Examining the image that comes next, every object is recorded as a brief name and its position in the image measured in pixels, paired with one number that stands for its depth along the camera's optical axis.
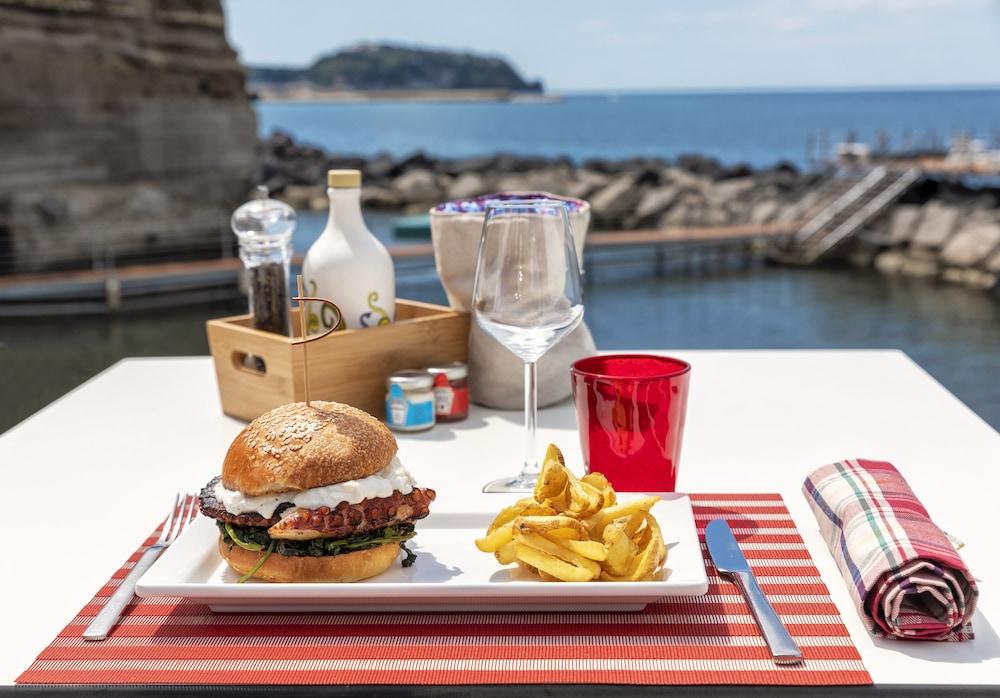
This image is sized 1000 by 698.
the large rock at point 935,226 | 20.39
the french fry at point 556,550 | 1.08
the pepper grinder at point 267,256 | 2.05
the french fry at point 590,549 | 1.07
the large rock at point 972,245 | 19.17
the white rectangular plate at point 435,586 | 1.07
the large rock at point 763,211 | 24.29
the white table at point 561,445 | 1.20
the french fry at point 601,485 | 1.16
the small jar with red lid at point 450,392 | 1.97
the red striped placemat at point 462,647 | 0.99
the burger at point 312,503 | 1.11
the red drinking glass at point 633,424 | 1.42
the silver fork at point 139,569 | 1.08
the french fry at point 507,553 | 1.13
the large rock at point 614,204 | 24.47
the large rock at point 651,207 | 24.47
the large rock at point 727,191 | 25.31
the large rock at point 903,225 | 21.45
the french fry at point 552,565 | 1.07
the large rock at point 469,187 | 28.67
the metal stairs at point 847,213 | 21.81
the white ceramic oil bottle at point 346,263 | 1.96
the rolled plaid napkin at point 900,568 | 1.05
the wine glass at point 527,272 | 1.34
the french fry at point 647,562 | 1.09
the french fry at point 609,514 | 1.13
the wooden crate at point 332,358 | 1.93
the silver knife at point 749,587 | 1.01
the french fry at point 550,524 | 1.09
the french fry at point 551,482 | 1.14
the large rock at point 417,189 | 30.28
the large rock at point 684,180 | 25.91
